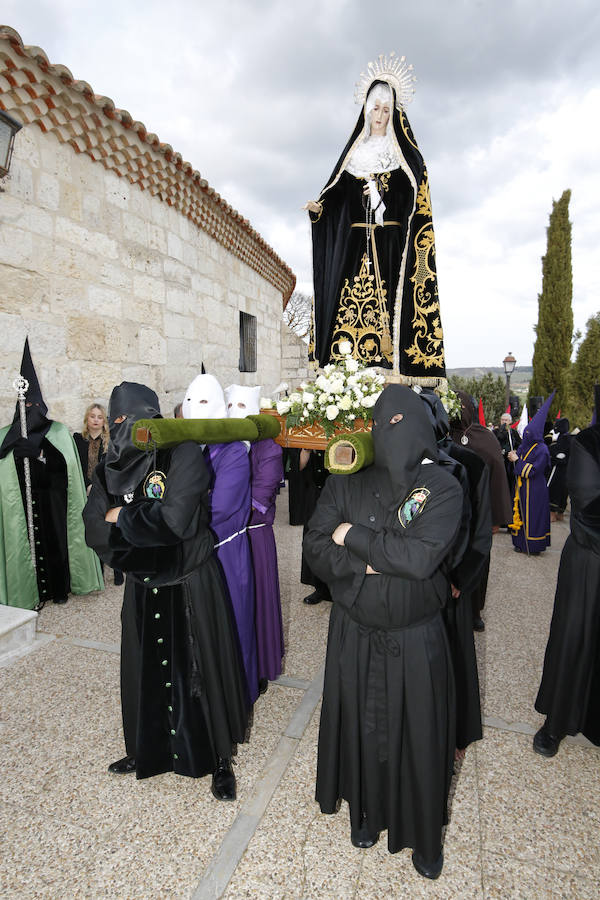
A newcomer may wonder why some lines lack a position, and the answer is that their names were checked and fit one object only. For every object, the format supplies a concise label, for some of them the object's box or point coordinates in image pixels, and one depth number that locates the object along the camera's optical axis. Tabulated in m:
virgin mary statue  5.23
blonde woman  5.74
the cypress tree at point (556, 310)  22.05
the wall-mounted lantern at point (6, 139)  3.83
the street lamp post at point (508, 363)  16.53
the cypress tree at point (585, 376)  18.92
